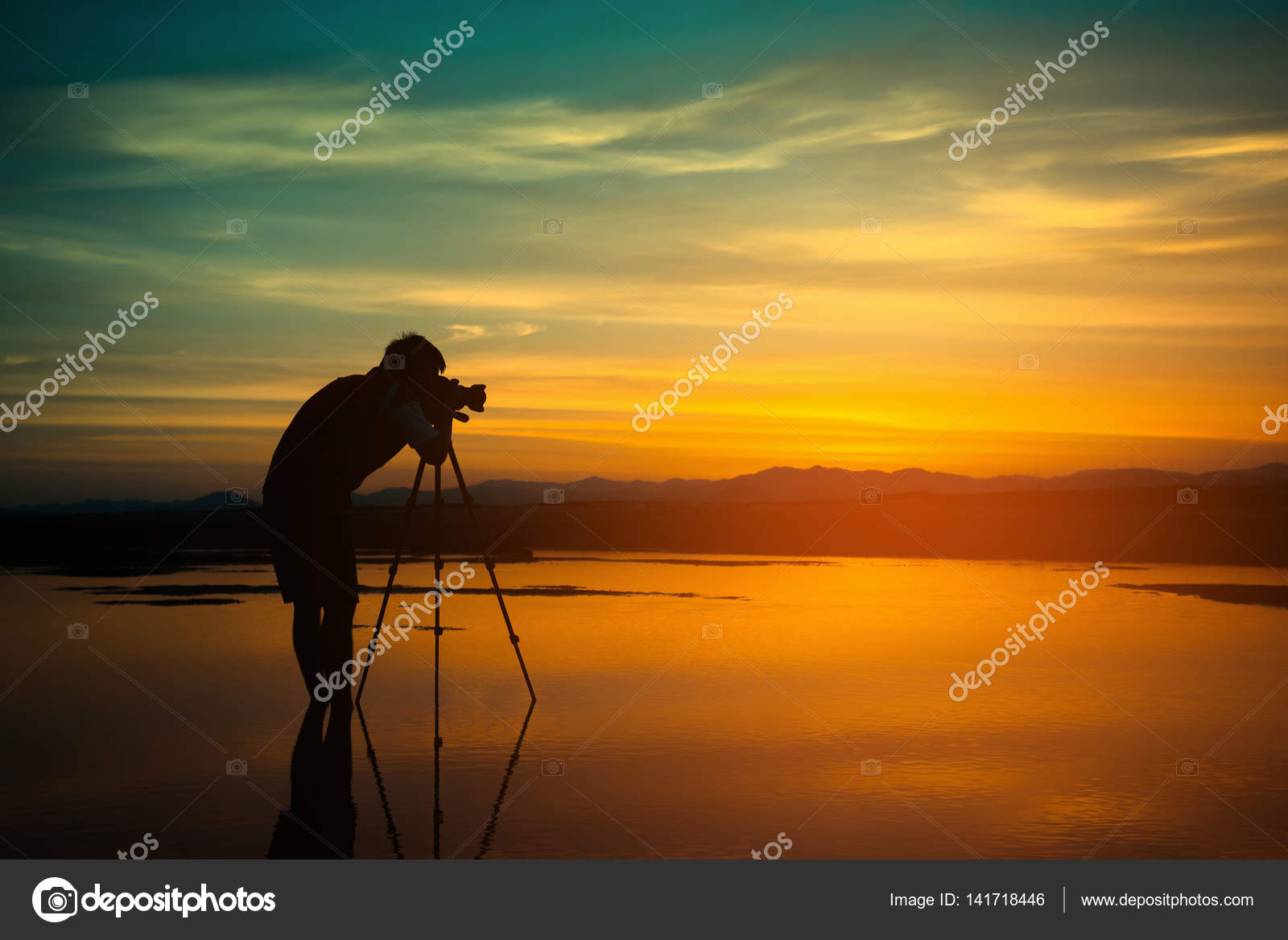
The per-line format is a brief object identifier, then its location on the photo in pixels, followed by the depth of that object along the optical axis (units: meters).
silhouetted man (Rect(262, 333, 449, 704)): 8.06
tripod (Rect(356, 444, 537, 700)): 8.62
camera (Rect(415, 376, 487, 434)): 8.71
